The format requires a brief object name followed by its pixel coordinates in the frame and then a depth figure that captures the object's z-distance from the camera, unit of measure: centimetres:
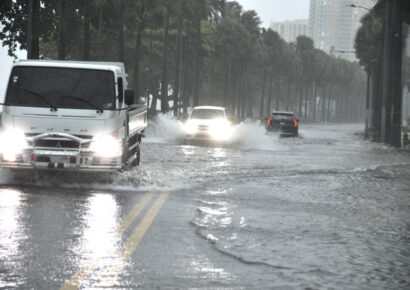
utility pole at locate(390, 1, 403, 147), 4288
